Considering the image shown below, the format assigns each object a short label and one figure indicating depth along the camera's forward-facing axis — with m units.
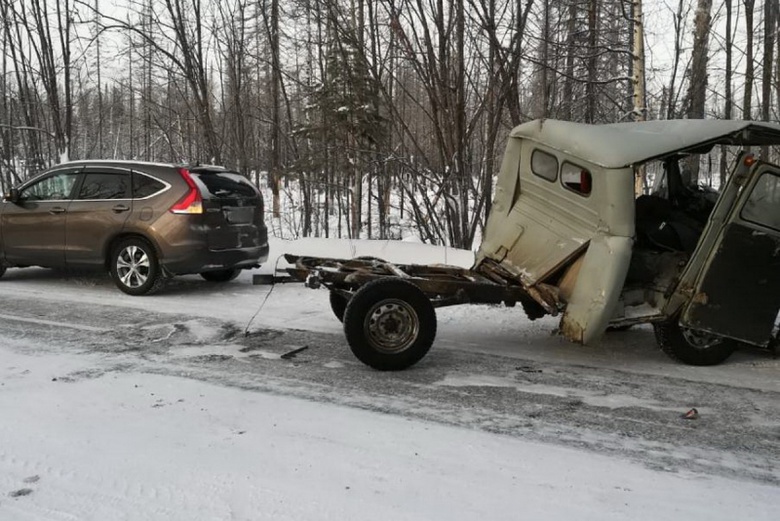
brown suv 7.93
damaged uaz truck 4.77
